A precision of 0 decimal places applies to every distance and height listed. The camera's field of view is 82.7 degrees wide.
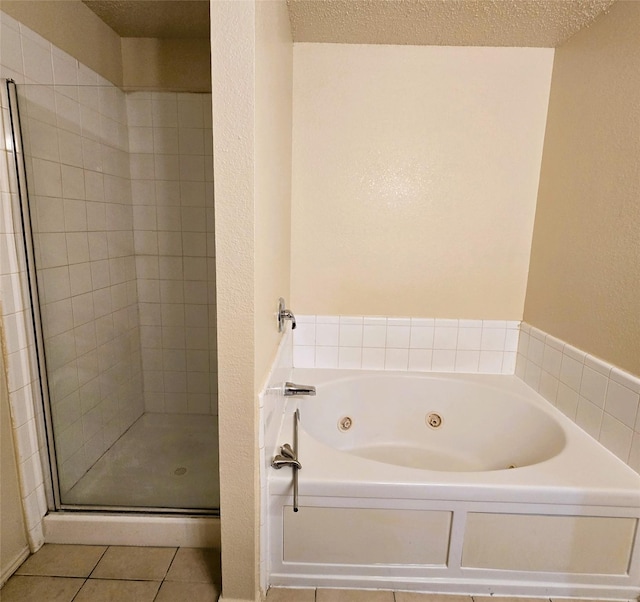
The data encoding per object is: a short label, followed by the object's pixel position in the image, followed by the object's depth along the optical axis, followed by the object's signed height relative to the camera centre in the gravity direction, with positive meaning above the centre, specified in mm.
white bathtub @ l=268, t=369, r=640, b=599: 1204 -967
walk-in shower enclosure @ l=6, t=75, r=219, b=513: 1491 -308
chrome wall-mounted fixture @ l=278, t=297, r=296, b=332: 1536 -350
